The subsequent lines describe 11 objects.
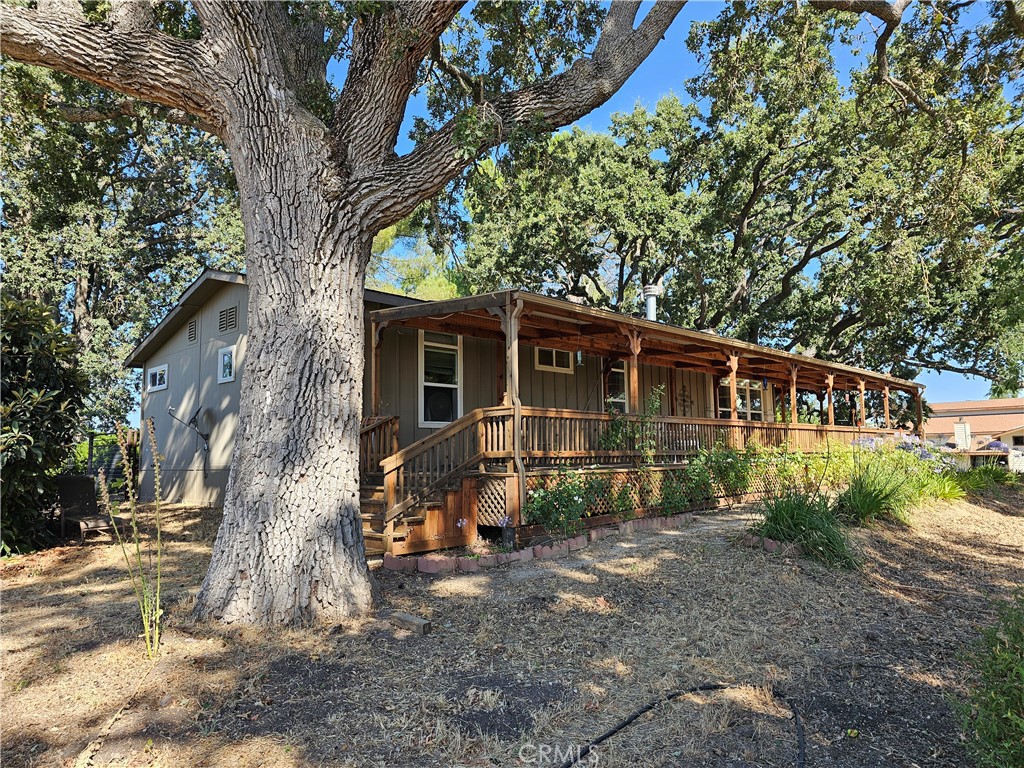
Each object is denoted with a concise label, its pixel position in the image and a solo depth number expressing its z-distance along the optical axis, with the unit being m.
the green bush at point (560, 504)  8.33
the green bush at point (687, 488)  10.34
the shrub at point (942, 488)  11.13
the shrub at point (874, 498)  8.51
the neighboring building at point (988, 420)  39.25
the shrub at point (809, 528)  6.66
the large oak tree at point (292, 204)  4.99
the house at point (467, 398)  8.32
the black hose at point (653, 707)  3.09
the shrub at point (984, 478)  13.70
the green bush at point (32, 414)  7.60
